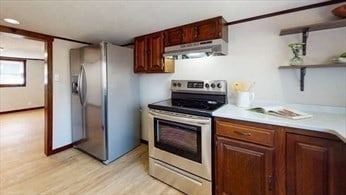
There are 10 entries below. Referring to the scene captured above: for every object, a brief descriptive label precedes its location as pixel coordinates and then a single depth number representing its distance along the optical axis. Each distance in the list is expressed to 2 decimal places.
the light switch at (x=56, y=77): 3.15
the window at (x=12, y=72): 6.41
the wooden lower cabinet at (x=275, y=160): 1.33
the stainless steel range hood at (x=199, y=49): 2.16
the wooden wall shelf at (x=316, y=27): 1.60
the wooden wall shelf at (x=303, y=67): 1.63
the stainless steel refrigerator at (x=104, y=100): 2.73
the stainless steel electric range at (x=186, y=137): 1.90
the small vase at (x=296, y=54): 1.82
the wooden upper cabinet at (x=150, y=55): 2.78
